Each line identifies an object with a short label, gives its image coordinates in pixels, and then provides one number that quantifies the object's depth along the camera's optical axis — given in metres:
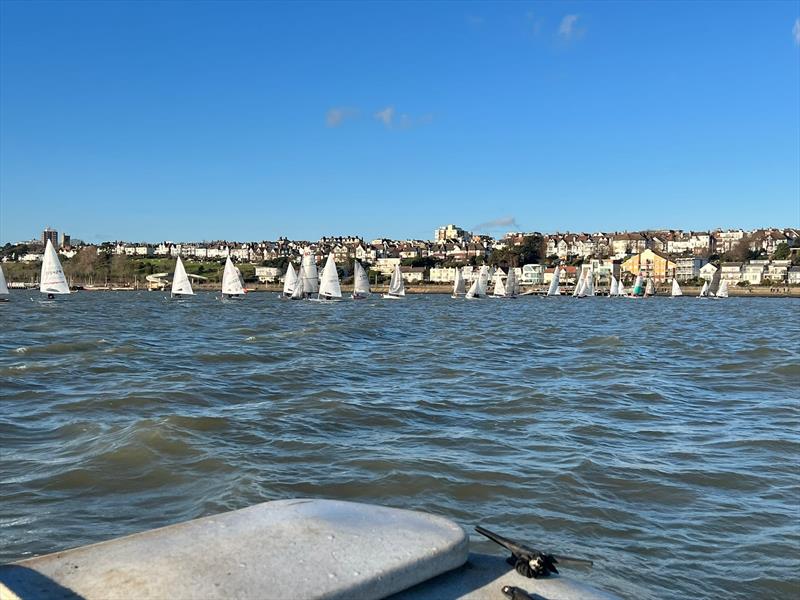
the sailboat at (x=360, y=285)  96.06
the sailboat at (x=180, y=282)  92.06
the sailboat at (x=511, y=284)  130.62
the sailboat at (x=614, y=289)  151.12
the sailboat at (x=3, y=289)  75.06
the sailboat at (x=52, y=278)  73.62
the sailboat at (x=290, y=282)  98.75
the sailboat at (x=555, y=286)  140.25
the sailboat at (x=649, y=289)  152.30
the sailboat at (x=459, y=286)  123.36
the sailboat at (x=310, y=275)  89.12
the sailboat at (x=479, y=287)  115.21
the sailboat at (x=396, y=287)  105.12
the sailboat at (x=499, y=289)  130.73
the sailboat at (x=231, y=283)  91.12
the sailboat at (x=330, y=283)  83.00
